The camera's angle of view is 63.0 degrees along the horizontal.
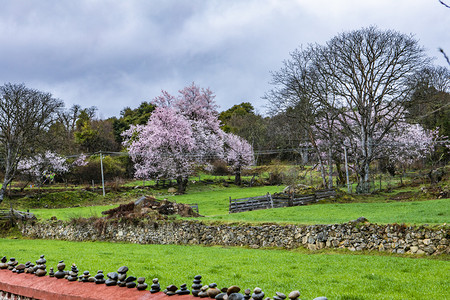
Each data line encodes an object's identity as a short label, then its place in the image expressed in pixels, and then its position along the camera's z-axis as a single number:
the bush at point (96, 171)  45.25
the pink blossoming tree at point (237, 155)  51.25
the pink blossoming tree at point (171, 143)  42.22
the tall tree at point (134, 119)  58.41
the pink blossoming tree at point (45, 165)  40.41
